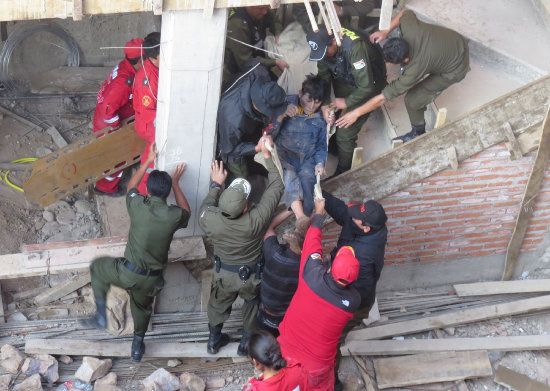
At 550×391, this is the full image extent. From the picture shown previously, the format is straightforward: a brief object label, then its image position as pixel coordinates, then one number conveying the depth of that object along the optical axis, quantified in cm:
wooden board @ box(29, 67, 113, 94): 1022
